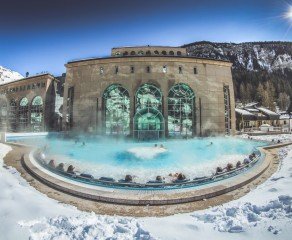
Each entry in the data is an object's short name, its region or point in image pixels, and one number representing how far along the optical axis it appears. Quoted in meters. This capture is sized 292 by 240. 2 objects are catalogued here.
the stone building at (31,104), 38.62
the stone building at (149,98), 28.55
